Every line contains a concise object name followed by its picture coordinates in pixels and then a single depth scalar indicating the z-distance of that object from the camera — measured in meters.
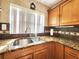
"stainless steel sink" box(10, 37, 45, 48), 1.15
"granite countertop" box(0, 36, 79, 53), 0.71
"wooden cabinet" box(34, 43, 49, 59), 1.01
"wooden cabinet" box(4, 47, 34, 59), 0.73
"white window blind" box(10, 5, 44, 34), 1.25
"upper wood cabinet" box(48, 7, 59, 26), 1.41
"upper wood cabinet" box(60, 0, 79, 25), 1.01
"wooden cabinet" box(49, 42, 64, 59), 1.09
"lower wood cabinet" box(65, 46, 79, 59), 0.85
